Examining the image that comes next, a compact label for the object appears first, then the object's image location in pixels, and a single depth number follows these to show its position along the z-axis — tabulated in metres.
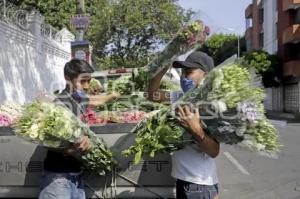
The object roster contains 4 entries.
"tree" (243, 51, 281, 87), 27.46
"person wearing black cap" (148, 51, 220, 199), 2.26
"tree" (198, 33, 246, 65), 39.44
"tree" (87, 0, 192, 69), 19.47
